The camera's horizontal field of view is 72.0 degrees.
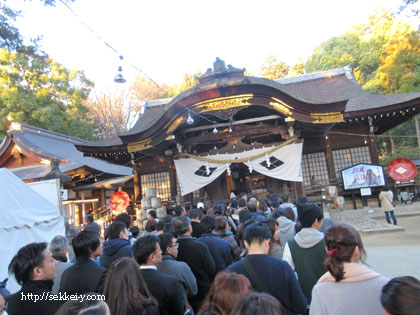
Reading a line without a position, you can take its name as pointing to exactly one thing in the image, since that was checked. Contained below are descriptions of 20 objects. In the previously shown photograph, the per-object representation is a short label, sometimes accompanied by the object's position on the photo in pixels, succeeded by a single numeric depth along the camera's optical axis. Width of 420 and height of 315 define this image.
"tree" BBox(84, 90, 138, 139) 25.59
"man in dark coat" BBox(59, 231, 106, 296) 2.45
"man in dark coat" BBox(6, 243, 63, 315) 2.07
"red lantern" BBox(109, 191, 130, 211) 10.58
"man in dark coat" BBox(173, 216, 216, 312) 2.97
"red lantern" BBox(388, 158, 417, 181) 10.12
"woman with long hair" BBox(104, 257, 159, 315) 1.85
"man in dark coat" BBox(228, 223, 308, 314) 2.04
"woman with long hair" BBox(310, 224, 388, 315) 1.64
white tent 4.75
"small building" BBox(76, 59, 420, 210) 10.05
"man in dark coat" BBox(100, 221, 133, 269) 3.26
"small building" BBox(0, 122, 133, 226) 14.34
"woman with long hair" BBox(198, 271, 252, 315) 1.58
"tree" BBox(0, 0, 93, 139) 18.23
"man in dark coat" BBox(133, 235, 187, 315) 2.18
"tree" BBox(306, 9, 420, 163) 18.66
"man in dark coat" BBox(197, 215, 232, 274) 3.25
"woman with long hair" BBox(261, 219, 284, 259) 3.14
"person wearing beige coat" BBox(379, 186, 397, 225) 8.65
